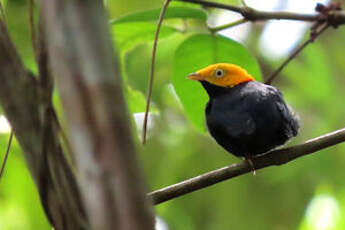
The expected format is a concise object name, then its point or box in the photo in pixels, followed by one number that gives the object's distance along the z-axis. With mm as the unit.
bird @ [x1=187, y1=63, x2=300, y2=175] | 6398
